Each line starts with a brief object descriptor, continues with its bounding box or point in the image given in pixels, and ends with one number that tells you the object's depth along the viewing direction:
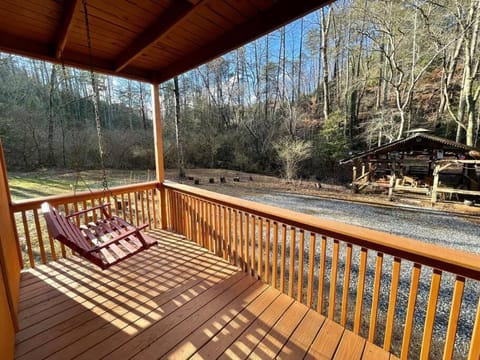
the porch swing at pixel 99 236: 1.59
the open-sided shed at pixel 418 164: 7.44
